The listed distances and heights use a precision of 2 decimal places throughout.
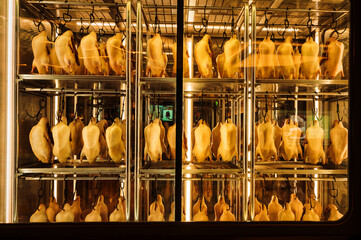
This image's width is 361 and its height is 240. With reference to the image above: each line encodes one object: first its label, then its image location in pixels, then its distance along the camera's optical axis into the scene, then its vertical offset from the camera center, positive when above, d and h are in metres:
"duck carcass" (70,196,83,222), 2.04 -0.69
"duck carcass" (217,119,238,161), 2.16 -0.17
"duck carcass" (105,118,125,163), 2.06 -0.17
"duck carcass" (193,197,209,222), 2.09 -0.74
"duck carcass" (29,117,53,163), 1.95 -0.16
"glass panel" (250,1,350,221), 2.04 -0.05
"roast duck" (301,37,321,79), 2.12 +0.47
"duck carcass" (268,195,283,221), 2.21 -0.74
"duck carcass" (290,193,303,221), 2.19 -0.72
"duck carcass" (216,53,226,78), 2.18 +0.45
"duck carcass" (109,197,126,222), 2.02 -0.72
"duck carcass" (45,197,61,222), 2.01 -0.68
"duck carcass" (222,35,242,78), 2.16 +0.49
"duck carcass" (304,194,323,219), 2.21 -0.72
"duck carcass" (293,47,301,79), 2.15 +0.46
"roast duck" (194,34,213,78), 2.16 +0.51
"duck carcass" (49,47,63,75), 2.07 +0.43
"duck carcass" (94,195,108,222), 2.10 -0.70
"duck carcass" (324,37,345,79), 2.07 +0.47
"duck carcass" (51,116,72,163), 1.99 -0.16
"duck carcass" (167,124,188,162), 2.19 -0.16
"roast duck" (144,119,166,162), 2.12 -0.17
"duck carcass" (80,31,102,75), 2.04 +0.51
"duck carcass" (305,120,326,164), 2.14 -0.19
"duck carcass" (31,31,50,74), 1.99 +0.49
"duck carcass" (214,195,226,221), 2.22 -0.74
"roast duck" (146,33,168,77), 2.11 +0.49
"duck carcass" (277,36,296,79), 2.13 +0.47
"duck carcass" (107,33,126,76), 2.08 +0.50
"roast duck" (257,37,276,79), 2.12 +0.47
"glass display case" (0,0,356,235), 1.96 +0.02
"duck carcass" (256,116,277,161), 2.17 -0.16
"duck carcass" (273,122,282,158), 2.21 -0.13
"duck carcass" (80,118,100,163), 2.03 -0.16
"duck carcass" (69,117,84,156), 2.09 -0.13
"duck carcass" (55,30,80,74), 2.00 +0.50
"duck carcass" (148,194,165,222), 2.04 -0.71
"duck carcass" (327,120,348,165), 1.98 -0.17
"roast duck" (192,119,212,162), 2.17 -0.17
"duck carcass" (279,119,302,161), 2.21 -0.18
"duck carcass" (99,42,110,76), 2.09 +0.46
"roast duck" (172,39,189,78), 2.18 +0.44
